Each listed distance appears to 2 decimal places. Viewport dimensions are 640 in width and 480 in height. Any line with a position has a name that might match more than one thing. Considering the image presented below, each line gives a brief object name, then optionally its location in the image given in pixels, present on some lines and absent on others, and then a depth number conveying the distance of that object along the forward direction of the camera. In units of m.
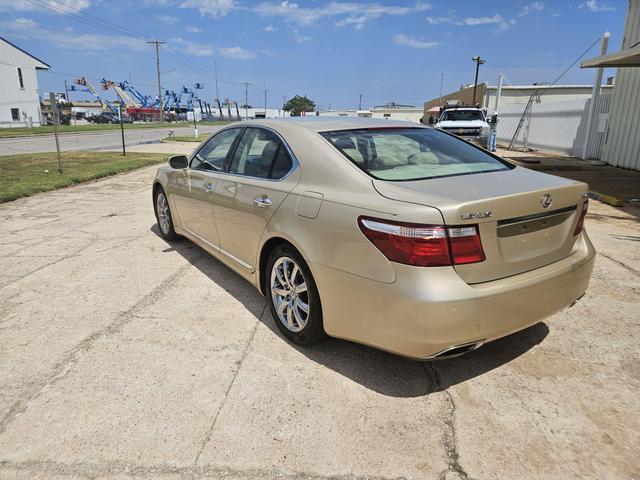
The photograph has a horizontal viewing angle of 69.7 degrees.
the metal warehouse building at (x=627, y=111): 13.50
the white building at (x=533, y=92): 36.69
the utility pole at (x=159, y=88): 71.49
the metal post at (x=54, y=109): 11.71
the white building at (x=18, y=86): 47.69
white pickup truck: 19.05
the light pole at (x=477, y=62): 38.82
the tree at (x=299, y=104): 129.12
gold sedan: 2.37
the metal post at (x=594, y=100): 16.66
